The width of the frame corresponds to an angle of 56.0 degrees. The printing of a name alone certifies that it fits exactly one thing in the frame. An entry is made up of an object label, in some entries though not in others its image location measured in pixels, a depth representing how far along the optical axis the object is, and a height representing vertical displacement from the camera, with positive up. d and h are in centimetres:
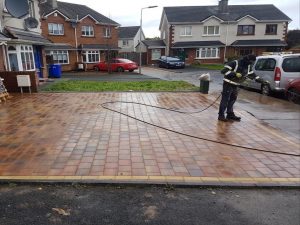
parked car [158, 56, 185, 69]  3341 -201
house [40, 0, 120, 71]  2969 +131
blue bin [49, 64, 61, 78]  2165 -183
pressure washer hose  538 -197
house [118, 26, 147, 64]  5684 +149
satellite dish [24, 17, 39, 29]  1573 +126
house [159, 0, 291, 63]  3912 +173
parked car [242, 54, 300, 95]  1088 -95
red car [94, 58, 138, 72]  2906 -195
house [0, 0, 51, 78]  1353 +24
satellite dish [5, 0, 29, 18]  1304 +179
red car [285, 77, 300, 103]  1021 -163
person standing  739 -89
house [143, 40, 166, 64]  4316 -82
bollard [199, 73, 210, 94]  1228 -158
